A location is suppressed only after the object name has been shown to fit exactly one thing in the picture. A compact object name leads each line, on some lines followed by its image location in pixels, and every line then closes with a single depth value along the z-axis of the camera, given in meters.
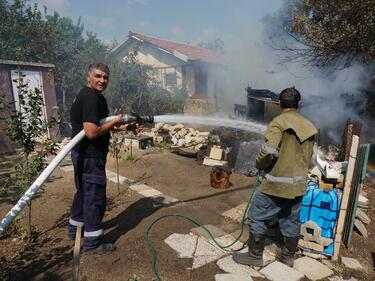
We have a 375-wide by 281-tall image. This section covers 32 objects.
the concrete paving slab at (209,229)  4.37
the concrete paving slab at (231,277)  3.34
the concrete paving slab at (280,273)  3.41
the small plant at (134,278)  3.05
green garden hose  3.47
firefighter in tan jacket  3.38
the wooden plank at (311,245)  3.95
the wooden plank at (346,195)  3.68
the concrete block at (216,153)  8.99
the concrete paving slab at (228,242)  4.05
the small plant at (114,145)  6.85
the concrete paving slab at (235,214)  5.04
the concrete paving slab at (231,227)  4.61
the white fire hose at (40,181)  2.97
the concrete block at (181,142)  12.04
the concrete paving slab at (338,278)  3.51
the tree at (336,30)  6.80
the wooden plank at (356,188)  3.98
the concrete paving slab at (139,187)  6.56
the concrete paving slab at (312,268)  3.51
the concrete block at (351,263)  3.80
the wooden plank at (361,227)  4.67
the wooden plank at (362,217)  4.93
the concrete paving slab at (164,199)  5.71
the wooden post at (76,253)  3.29
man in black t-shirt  3.61
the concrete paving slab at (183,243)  3.88
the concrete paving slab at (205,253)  3.68
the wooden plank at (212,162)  8.80
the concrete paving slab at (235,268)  3.48
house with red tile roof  20.94
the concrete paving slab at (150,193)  6.16
